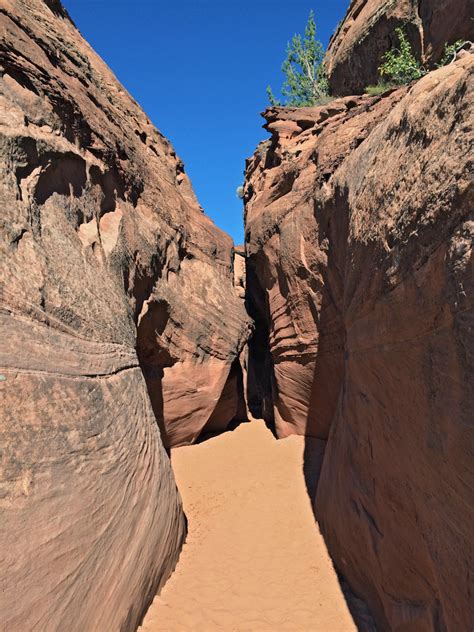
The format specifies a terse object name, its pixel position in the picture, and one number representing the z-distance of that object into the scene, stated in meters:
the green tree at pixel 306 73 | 15.62
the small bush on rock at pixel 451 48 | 8.02
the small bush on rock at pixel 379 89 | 8.87
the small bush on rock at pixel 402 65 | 9.16
